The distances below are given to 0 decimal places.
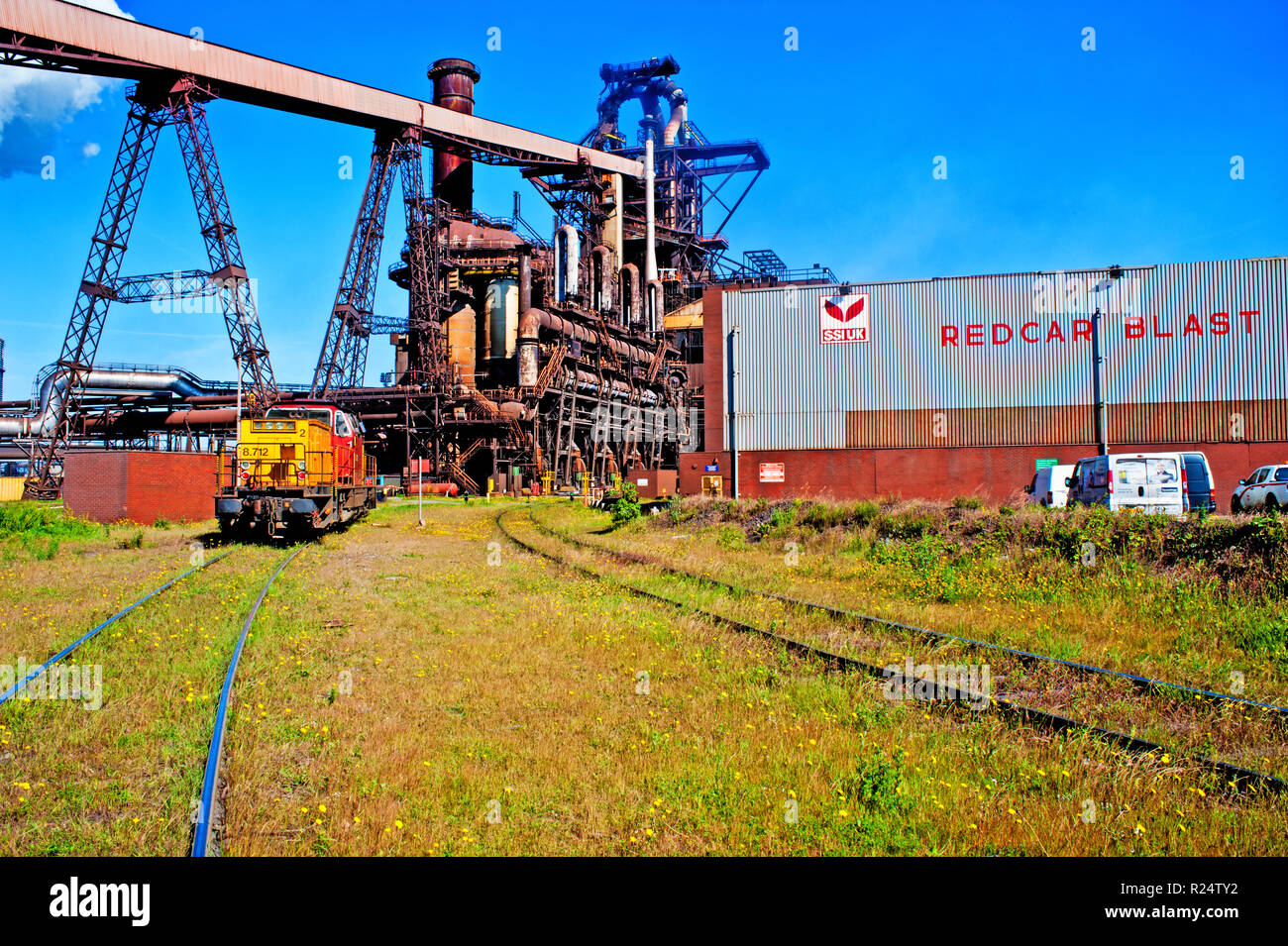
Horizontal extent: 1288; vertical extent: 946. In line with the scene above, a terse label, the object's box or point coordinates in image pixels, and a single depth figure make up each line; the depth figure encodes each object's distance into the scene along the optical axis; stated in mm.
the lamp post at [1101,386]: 27078
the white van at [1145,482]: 17609
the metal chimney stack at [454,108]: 61812
